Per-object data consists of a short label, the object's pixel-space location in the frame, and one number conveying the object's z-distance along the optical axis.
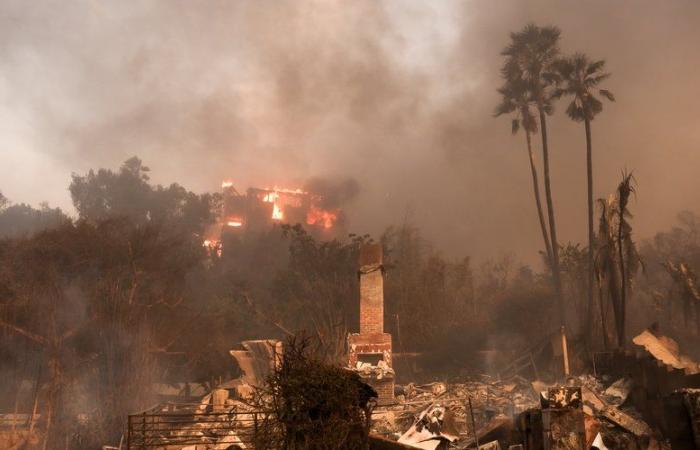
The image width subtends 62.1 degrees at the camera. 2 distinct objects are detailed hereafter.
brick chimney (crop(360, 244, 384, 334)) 19.84
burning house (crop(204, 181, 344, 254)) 68.50
